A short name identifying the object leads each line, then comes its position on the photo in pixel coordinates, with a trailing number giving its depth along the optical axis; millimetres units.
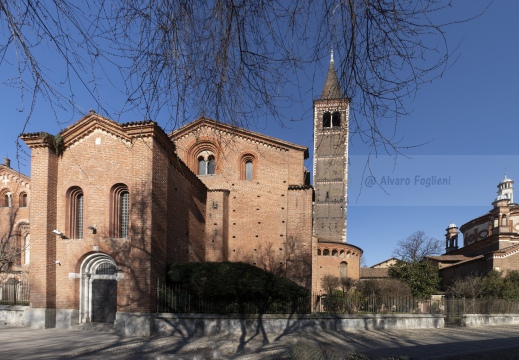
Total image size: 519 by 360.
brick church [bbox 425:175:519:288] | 30453
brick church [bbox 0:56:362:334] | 12648
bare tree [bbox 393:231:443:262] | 47531
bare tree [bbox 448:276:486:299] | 24091
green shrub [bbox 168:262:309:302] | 12930
